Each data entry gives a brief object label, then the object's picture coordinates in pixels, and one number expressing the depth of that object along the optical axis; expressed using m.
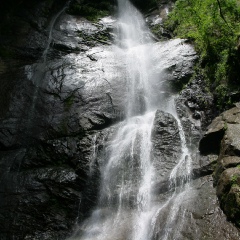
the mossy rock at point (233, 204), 5.63
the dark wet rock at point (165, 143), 8.17
